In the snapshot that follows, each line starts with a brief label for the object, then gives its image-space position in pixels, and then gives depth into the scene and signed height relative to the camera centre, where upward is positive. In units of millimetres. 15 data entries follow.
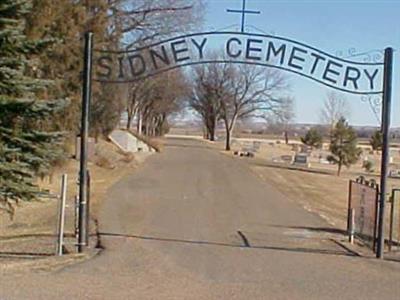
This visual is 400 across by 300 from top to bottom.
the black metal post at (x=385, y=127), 13375 -16
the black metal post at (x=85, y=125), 13344 -206
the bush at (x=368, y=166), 65812 -3674
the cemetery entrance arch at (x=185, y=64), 13438 +1054
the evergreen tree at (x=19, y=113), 13555 -33
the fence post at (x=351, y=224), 16156 -2222
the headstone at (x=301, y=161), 65938 -3489
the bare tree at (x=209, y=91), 101312 +3942
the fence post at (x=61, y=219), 12659 -1833
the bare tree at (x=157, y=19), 41500 +5535
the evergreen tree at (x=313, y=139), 101319 -2138
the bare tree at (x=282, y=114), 101812 +1097
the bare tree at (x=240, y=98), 98500 +2952
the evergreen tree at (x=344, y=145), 57188 -1592
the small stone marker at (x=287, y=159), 69838 -3627
